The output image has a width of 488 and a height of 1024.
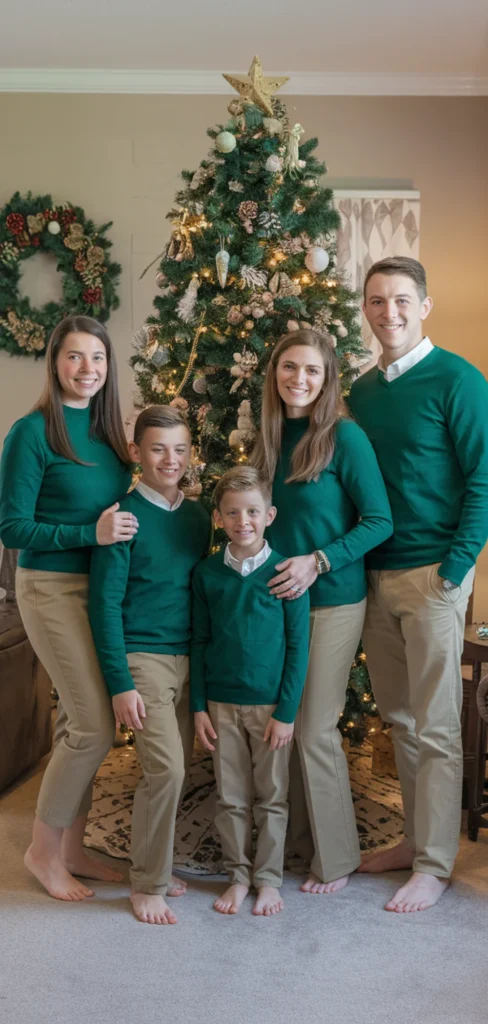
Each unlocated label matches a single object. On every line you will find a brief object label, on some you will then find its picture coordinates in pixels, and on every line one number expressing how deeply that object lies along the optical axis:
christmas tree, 2.80
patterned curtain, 4.81
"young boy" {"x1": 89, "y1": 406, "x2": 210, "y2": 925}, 2.32
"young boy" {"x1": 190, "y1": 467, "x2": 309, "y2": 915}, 2.34
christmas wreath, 4.78
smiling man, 2.37
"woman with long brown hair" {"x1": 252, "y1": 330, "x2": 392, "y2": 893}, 2.38
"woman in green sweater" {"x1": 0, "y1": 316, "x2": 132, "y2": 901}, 2.35
